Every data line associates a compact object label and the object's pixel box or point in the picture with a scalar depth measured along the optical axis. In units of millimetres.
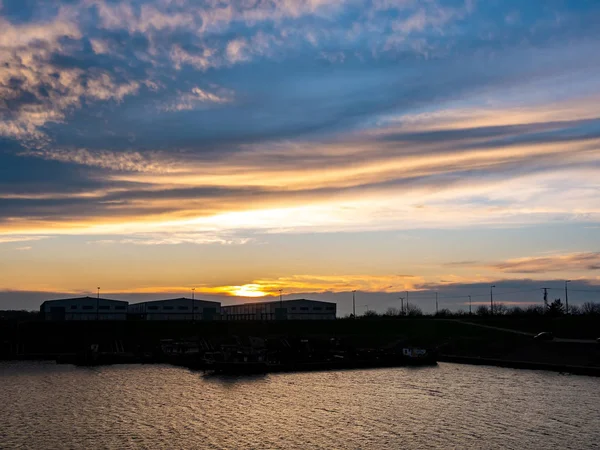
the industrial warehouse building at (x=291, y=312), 198000
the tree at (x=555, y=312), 186650
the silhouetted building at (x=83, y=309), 183125
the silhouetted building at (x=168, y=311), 196375
